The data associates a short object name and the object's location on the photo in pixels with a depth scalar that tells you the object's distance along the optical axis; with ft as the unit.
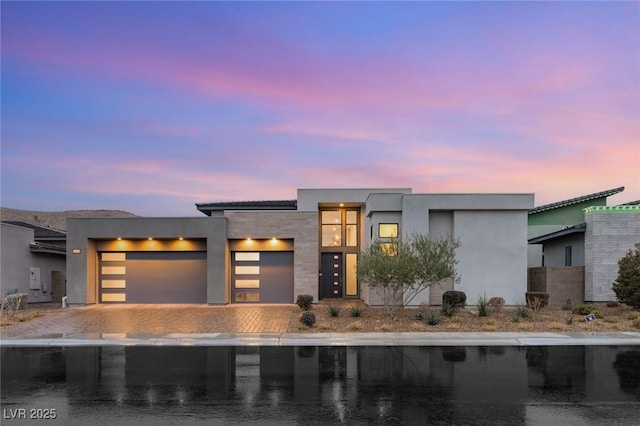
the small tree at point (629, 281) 60.44
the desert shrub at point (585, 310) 59.36
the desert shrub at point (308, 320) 52.21
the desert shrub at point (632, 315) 56.32
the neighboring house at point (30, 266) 79.36
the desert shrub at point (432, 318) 52.95
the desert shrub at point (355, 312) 57.77
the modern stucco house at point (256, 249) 69.62
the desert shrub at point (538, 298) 63.21
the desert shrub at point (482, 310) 57.82
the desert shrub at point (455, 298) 60.75
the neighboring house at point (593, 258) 69.72
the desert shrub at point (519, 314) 54.73
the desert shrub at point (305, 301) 66.08
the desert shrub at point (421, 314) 54.89
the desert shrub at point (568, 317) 53.45
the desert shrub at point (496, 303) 61.58
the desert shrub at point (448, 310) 58.18
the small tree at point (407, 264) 54.90
